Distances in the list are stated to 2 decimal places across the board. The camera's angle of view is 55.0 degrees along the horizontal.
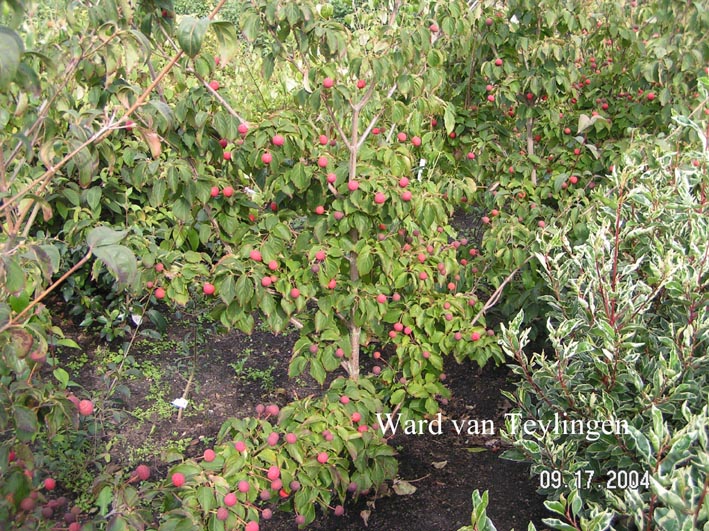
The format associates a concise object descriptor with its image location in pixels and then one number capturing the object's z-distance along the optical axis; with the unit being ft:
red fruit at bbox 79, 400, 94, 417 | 6.40
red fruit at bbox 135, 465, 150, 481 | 5.92
